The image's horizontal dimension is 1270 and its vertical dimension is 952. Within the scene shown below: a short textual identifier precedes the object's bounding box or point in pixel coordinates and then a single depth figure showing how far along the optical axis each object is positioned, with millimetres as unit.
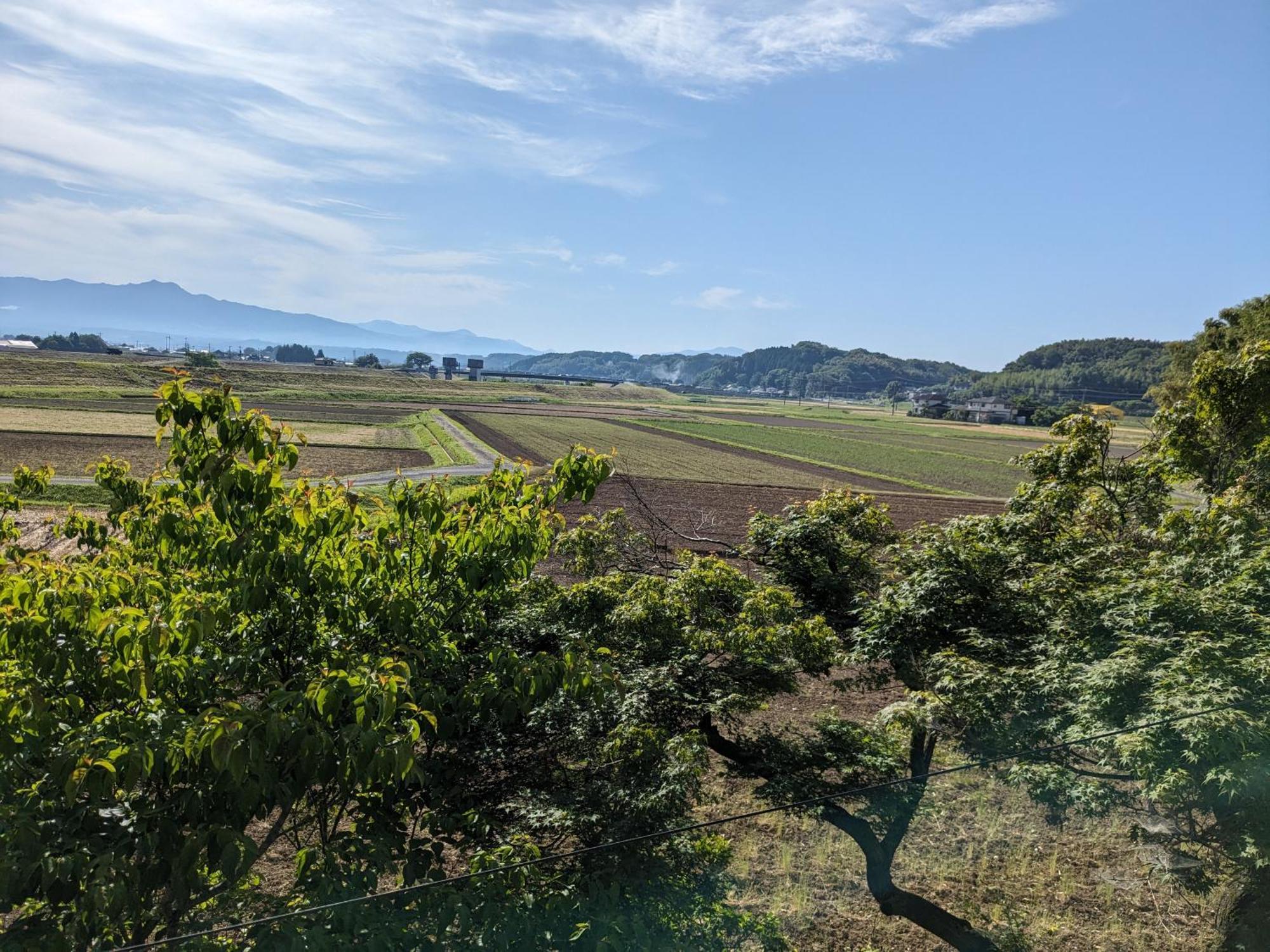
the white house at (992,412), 152875
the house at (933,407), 165500
